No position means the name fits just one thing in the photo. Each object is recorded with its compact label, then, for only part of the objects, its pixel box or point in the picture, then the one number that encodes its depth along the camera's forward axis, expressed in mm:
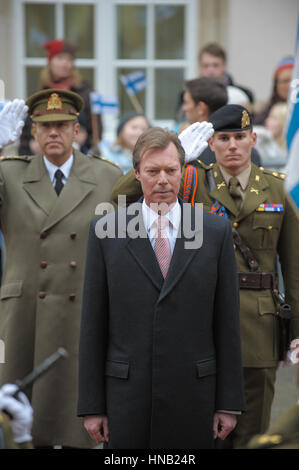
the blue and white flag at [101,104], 17359
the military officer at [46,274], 10102
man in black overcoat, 7273
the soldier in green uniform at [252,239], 8773
